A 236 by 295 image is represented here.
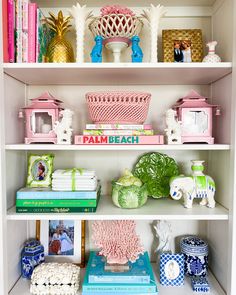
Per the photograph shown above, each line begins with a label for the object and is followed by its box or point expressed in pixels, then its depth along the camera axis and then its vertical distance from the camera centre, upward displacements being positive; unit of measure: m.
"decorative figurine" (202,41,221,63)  1.03 +0.28
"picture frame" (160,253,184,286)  1.14 -0.55
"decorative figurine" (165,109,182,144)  1.05 +0.02
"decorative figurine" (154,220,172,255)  1.25 -0.44
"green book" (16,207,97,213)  1.05 -0.28
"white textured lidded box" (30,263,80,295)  1.07 -0.56
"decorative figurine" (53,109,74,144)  1.06 +0.01
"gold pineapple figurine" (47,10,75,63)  1.11 +0.35
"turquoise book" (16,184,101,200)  1.06 -0.23
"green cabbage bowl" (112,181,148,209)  1.08 -0.24
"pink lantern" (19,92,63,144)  1.09 +0.06
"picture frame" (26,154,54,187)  1.16 -0.16
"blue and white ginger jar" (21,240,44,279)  1.18 -0.52
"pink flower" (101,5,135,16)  1.03 +0.45
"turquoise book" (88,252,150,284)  1.07 -0.54
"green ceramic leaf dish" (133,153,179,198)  1.26 -0.16
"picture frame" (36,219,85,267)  1.29 -0.48
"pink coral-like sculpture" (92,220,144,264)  1.12 -0.43
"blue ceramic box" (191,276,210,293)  1.08 -0.58
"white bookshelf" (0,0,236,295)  1.00 +0.00
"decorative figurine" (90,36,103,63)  1.04 +0.30
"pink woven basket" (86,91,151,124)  1.06 +0.10
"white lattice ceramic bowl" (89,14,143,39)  1.02 +0.39
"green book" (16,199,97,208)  1.05 -0.26
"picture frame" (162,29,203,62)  1.13 +0.35
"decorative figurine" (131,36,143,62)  1.04 +0.30
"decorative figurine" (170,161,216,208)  1.09 -0.21
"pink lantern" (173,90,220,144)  1.08 +0.06
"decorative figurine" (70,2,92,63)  1.01 +0.39
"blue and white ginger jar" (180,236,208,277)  1.18 -0.52
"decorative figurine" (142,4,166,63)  1.02 +0.41
